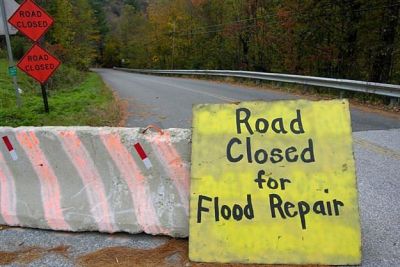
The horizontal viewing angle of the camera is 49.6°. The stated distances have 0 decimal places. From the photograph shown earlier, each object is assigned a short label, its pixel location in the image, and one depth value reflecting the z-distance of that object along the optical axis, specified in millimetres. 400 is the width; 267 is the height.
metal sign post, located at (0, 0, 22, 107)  9676
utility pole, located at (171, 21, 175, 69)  57203
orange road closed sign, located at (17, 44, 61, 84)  9023
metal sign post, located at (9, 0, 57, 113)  8969
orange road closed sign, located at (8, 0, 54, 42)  8953
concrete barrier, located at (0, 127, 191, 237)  3885
